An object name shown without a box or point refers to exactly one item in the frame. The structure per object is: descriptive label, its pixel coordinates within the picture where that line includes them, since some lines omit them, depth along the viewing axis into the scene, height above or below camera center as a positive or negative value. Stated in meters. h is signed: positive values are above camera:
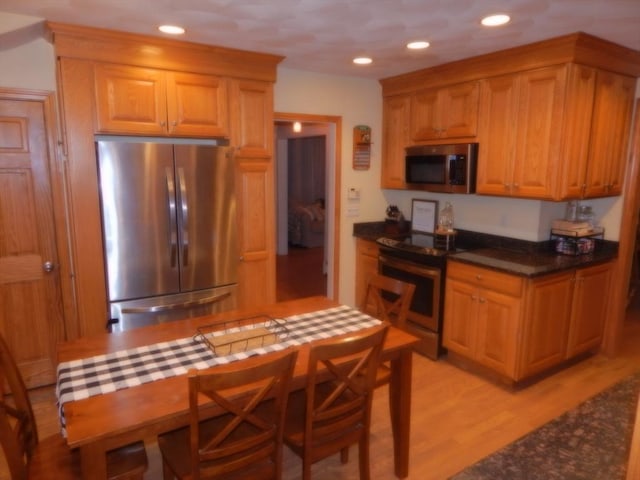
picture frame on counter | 4.21 -0.39
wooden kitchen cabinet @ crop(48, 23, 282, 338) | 2.67 +0.40
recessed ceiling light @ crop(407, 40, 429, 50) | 2.93 +0.87
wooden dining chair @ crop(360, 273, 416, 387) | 2.37 -0.73
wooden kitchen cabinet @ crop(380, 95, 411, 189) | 4.09 +0.34
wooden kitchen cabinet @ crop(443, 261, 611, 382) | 2.99 -1.01
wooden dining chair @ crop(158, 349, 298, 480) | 1.44 -0.94
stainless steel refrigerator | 2.75 -0.35
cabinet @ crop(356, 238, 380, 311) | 4.20 -0.85
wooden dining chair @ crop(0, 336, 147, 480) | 1.55 -1.07
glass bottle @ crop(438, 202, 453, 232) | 4.07 -0.39
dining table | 1.42 -0.77
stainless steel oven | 3.48 -0.98
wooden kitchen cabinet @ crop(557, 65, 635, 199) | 2.93 +0.31
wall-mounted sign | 4.17 +0.26
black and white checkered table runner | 1.61 -0.76
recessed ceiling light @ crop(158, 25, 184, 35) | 2.60 +0.85
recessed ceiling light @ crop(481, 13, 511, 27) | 2.40 +0.86
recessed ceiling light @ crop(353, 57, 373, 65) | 3.37 +0.88
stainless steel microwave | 3.50 +0.07
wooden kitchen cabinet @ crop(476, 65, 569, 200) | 2.96 +0.30
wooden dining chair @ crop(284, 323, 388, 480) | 1.69 -0.97
